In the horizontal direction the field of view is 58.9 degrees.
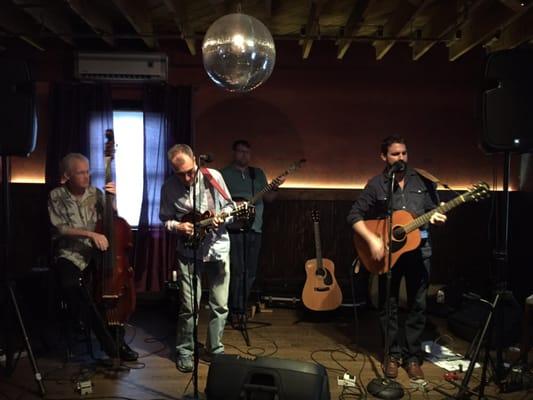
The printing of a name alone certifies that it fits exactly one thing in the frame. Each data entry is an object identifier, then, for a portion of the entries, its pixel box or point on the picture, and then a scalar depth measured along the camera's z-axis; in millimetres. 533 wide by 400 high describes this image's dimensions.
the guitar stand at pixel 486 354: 2998
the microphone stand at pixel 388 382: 3043
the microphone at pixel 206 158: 2867
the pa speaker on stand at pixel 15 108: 3191
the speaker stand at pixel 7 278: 3133
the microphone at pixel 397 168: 3005
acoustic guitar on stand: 4781
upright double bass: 3461
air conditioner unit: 5125
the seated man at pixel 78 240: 3635
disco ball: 2619
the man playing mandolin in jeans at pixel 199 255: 3496
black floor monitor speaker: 2297
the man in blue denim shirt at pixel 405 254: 3463
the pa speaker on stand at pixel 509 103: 3033
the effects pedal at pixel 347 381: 3355
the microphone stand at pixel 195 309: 2891
